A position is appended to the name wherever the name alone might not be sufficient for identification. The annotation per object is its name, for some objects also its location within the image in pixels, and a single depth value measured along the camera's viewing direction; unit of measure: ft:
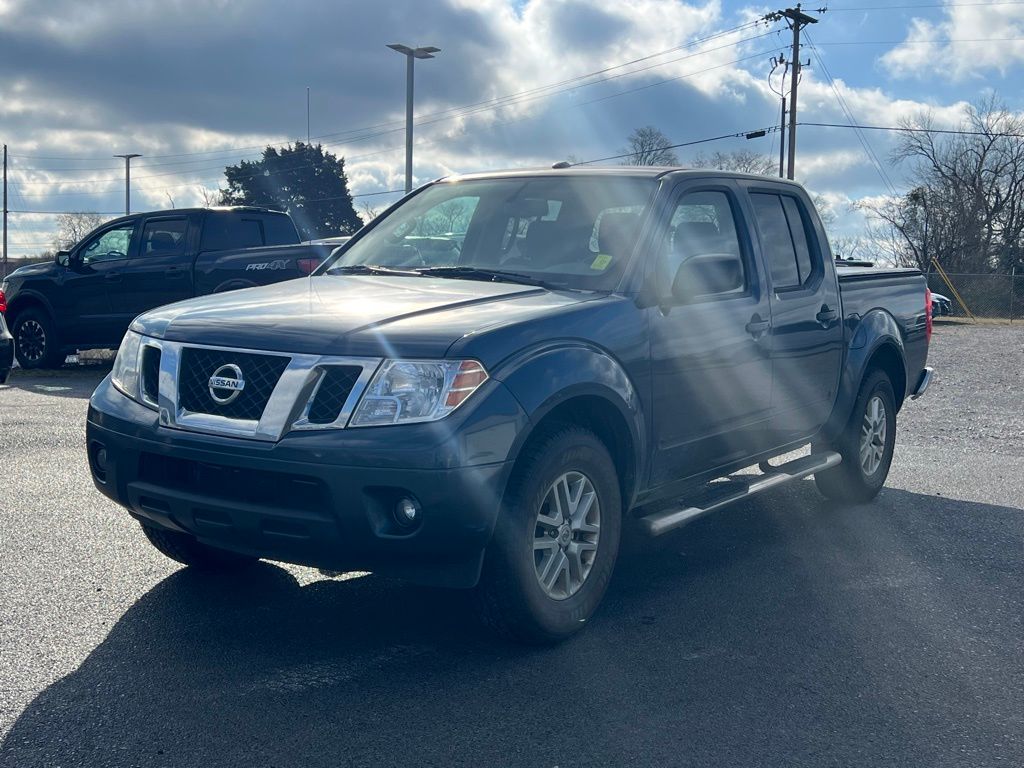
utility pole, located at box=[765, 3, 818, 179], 138.72
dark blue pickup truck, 12.59
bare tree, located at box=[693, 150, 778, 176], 170.97
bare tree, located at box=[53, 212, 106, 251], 240.53
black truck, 46.88
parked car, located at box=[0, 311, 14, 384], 41.57
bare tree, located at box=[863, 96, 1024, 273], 200.85
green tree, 217.56
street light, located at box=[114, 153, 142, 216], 221.05
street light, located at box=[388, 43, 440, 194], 90.63
